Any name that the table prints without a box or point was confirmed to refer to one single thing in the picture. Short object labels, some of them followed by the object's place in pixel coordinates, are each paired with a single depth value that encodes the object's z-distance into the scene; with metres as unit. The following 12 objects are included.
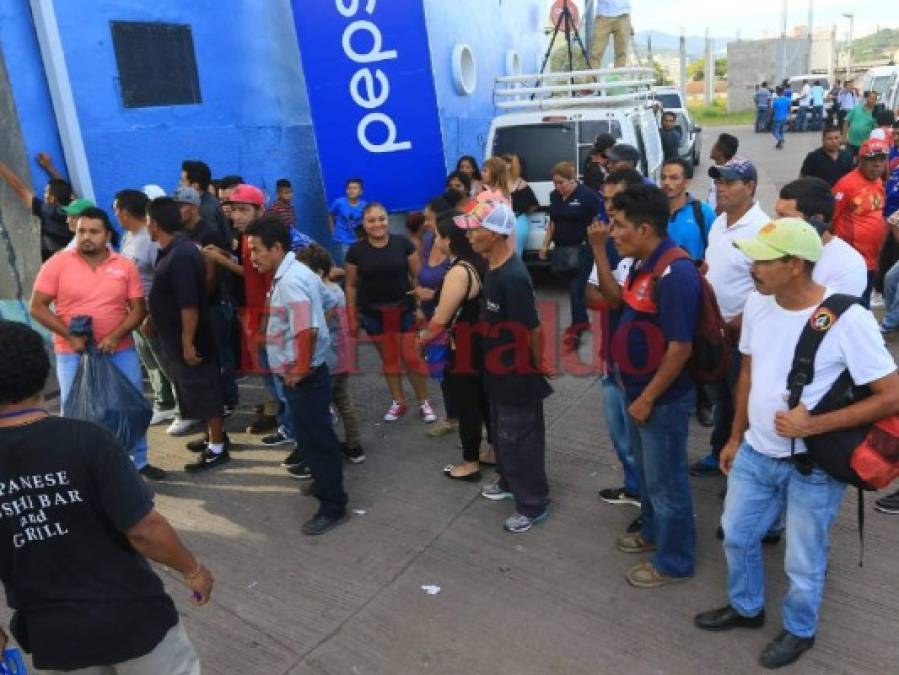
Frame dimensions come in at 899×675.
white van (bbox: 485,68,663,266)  8.31
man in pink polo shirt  4.26
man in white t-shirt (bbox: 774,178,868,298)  3.34
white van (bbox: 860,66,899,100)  22.39
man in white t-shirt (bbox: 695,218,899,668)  2.43
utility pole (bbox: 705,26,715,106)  46.54
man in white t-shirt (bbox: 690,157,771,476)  3.84
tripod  11.02
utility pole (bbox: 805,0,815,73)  55.31
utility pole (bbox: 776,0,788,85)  44.41
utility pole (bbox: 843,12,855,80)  60.61
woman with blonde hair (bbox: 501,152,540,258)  7.84
